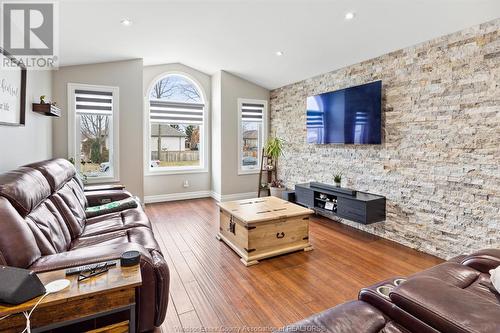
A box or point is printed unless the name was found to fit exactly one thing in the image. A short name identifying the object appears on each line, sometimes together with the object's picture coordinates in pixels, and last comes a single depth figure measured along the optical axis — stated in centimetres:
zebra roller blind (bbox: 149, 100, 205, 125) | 552
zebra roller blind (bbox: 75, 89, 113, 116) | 445
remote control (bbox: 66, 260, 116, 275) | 142
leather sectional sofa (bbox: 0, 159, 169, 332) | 150
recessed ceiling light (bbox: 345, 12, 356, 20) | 290
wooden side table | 118
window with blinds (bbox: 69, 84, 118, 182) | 446
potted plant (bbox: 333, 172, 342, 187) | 421
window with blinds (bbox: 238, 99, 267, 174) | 587
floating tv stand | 347
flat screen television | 362
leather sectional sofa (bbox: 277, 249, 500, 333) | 97
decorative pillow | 293
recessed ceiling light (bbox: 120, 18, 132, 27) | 318
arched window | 557
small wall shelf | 323
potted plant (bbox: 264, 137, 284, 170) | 559
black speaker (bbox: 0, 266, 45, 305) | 113
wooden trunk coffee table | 295
